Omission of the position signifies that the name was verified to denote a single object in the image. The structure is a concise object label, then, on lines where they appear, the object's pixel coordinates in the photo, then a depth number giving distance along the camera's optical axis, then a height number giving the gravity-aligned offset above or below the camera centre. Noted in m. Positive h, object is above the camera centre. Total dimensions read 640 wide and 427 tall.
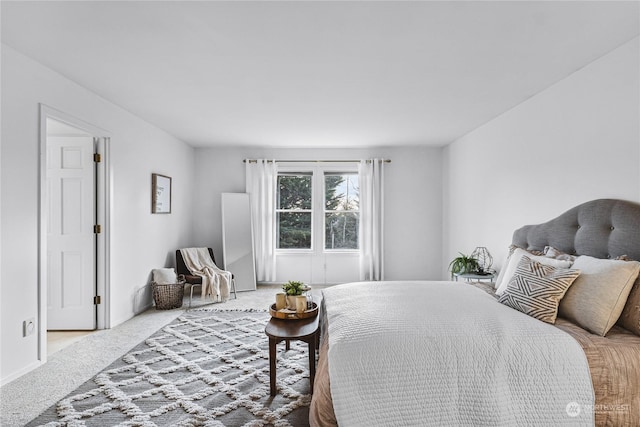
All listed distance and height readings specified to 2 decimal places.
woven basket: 4.61 -1.04
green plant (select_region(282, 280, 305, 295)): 2.71 -0.56
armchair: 4.91 -0.85
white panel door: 3.79 -0.19
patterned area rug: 2.14 -1.22
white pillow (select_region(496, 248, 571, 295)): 2.56 -0.37
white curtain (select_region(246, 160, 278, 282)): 6.16 +0.07
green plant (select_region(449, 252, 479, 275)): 4.20 -0.61
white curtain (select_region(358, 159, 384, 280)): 6.12 -0.05
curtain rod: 6.16 +0.96
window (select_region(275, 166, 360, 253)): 6.29 +0.07
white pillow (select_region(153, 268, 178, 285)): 4.74 -0.82
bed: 1.65 -0.71
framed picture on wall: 4.80 +0.32
